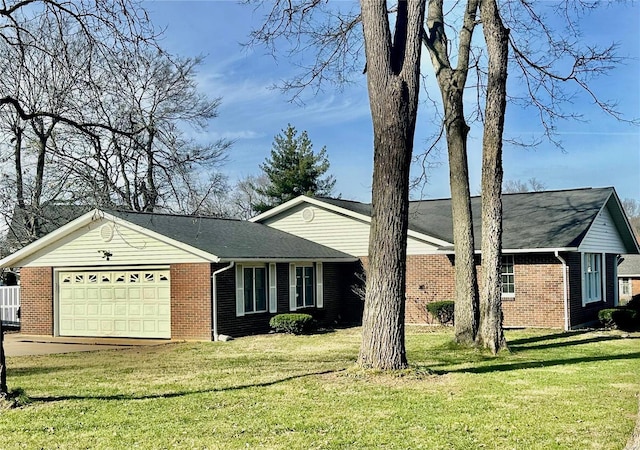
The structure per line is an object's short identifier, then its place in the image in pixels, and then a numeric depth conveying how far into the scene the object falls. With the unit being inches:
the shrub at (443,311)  879.7
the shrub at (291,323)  805.2
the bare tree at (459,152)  631.2
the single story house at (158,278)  765.3
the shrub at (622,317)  817.5
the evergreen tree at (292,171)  1951.3
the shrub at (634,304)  885.8
